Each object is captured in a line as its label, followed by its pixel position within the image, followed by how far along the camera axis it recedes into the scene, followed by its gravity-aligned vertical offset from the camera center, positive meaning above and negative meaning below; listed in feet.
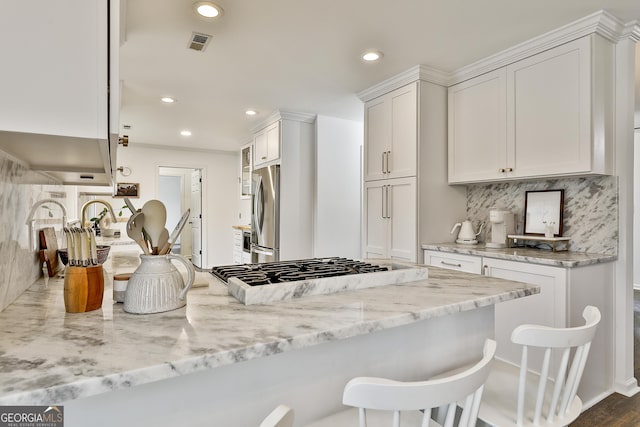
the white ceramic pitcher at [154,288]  2.97 -0.61
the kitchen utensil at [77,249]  3.01 -0.27
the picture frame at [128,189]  18.78 +1.54
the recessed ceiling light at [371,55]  8.28 +3.97
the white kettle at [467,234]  9.46 -0.40
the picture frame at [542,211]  8.14 +0.21
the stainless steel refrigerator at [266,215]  13.42 +0.14
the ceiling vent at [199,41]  7.48 +3.92
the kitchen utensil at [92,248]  3.07 -0.27
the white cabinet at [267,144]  13.67 +3.08
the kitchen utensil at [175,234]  3.29 -0.16
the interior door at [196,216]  21.65 +0.12
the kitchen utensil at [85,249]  3.01 -0.28
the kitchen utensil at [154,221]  3.25 -0.03
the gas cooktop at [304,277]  3.41 -0.66
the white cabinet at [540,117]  6.93 +2.34
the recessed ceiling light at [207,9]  6.37 +3.91
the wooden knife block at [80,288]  2.94 -0.61
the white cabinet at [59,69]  2.14 +0.95
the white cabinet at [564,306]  6.52 -1.72
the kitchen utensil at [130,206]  3.31 +0.11
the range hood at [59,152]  2.52 +0.61
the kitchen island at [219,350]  2.05 -0.87
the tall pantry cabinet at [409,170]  9.40 +1.38
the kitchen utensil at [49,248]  4.81 -0.44
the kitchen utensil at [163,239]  3.27 -0.20
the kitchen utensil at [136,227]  3.26 -0.09
